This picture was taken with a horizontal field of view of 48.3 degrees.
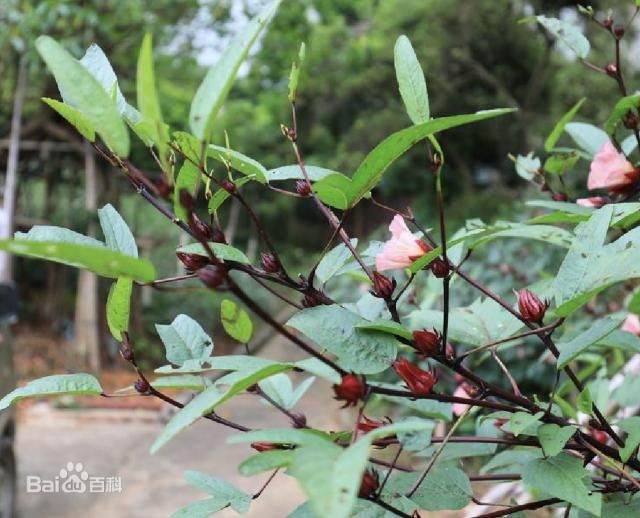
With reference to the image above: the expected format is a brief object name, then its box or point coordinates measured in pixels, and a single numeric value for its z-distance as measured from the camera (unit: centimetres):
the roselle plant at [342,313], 32
